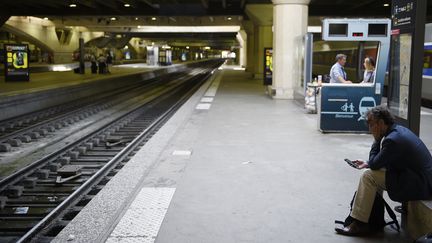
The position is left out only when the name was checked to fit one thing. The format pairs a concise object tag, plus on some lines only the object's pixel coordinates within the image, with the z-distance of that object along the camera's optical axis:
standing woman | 10.41
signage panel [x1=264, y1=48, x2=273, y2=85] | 24.70
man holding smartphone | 4.21
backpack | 4.60
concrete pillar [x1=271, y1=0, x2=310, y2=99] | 18.02
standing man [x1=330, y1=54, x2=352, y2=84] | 10.95
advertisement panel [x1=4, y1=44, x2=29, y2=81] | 23.74
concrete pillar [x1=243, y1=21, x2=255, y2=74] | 39.54
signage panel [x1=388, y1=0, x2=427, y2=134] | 4.63
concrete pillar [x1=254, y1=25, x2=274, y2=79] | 30.11
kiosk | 10.21
